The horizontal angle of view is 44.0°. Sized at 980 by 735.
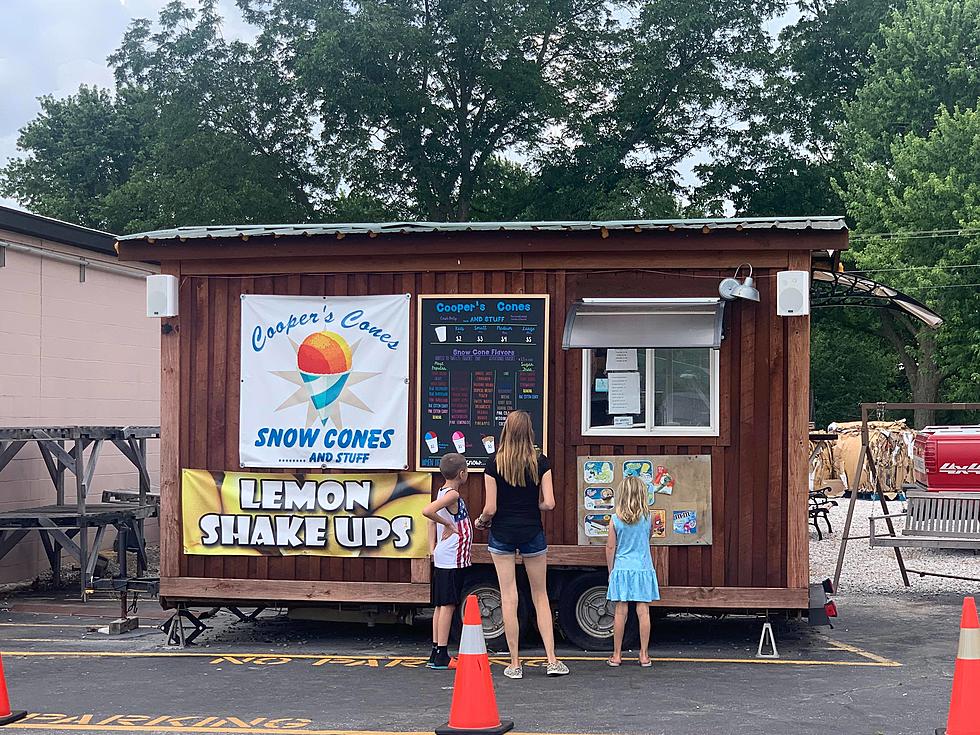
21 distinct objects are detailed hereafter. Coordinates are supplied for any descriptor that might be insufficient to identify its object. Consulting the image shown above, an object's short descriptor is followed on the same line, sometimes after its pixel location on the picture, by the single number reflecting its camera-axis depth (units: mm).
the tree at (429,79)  33906
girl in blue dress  8766
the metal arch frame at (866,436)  11930
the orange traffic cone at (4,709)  7102
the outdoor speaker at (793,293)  9156
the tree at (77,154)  48500
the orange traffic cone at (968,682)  6105
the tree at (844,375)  49219
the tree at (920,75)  36031
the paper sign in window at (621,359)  9470
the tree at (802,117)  38625
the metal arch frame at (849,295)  10773
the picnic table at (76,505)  12539
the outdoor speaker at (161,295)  10000
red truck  11586
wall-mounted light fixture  9211
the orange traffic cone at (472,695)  6613
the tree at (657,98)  36344
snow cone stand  9328
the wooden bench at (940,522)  11320
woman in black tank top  8172
